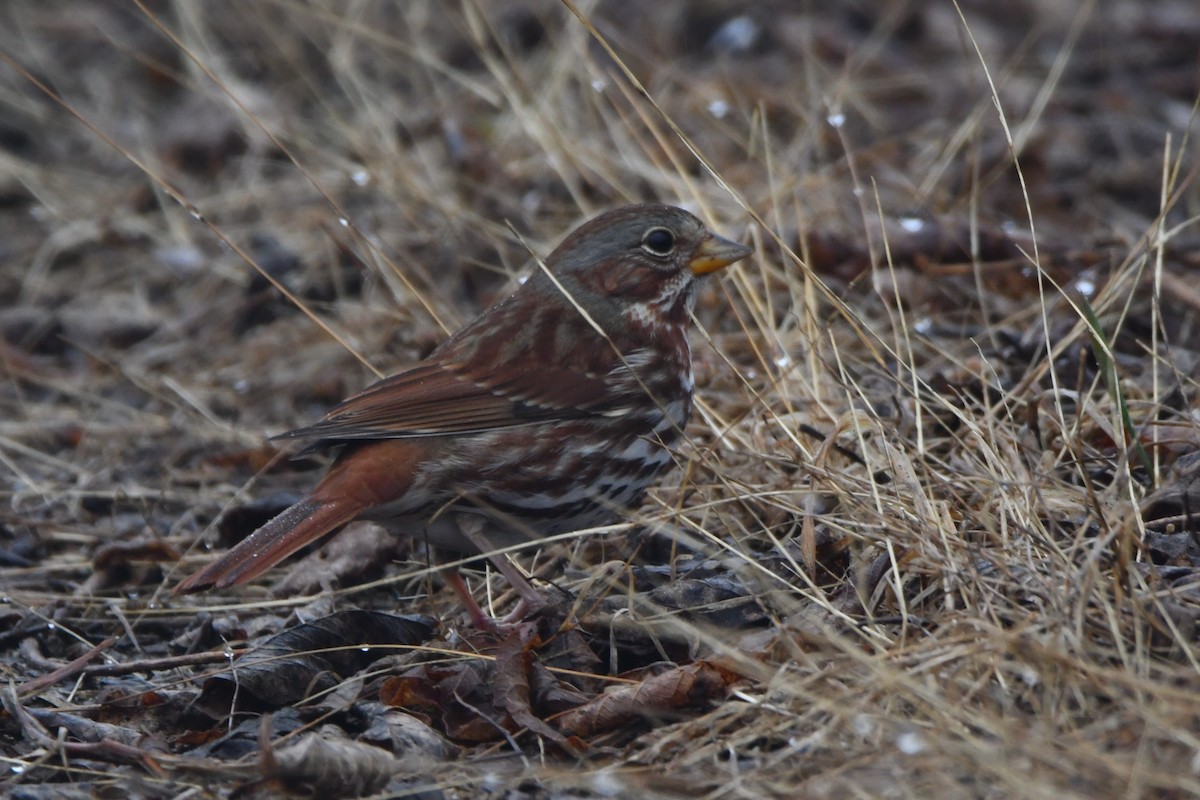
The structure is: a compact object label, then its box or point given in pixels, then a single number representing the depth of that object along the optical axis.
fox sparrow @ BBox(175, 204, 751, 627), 8.20
